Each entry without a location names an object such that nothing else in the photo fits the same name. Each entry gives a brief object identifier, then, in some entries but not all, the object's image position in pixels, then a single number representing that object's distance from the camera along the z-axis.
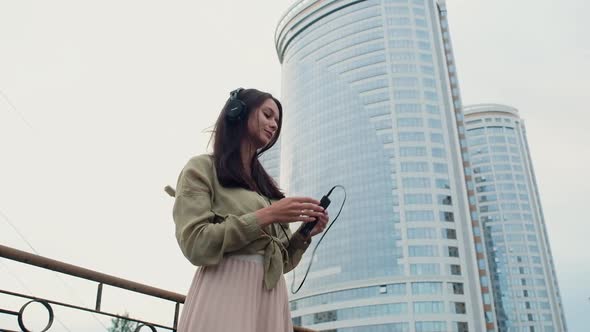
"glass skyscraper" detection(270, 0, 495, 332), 53.44
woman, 1.29
